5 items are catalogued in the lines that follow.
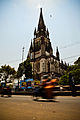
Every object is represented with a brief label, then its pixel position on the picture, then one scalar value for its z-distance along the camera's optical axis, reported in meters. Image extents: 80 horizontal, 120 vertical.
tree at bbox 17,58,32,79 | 31.17
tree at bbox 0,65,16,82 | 33.88
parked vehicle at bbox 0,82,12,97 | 12.04
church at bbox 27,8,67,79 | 44.04
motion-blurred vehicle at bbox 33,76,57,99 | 6.19
